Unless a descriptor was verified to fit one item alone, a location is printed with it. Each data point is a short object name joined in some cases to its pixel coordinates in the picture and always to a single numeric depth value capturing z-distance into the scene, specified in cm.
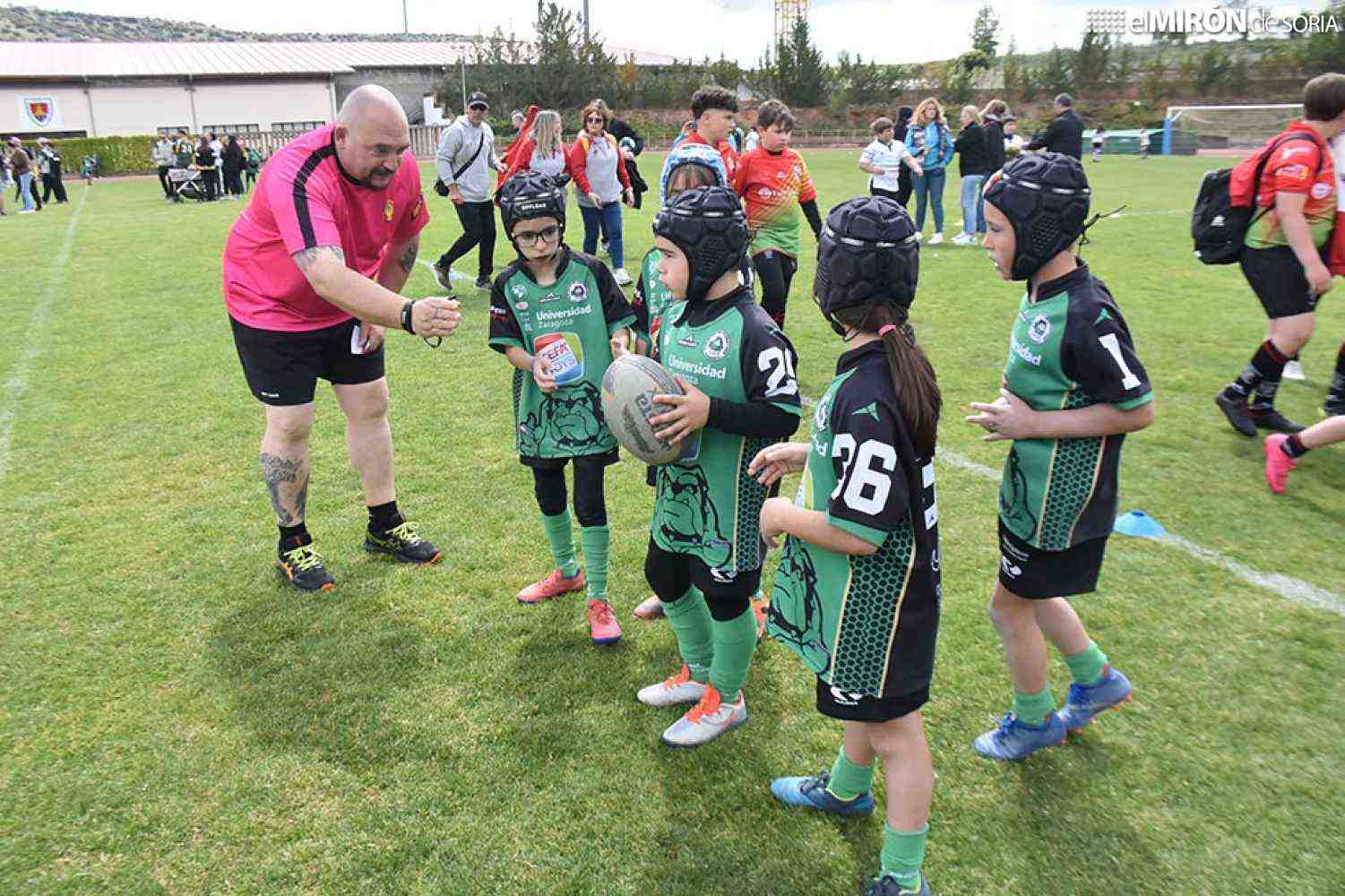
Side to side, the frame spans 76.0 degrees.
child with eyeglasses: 387
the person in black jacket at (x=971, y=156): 1449
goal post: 4372
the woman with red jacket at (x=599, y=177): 1119
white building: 4775
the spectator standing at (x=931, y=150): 1470
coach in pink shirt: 396
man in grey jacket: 1101
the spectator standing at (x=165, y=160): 2620
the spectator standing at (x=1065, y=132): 1319
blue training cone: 500
